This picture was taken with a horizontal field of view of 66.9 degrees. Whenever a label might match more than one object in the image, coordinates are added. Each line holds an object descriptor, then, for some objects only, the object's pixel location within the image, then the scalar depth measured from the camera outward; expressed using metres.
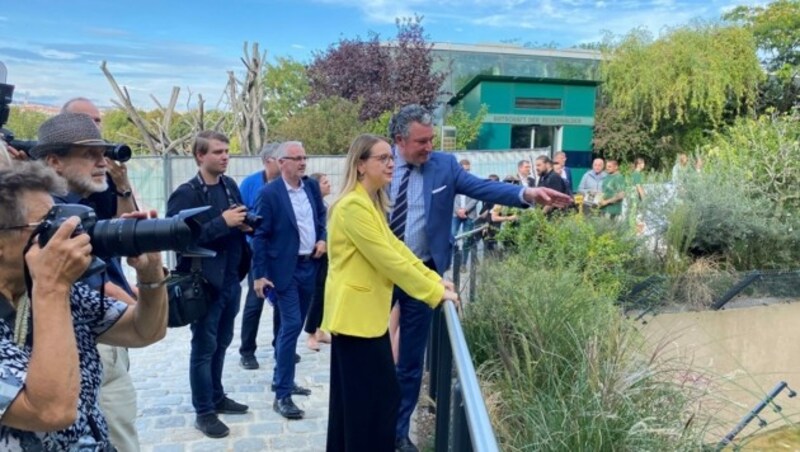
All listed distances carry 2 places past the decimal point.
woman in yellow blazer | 2.90
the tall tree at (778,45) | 24.47
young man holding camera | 3.88
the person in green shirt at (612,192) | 9.05
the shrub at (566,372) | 2.70
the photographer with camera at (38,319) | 1.41
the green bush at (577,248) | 5.45
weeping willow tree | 23.03
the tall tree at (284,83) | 35.19
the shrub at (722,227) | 6.88
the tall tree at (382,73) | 22.25
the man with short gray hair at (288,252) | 4.34
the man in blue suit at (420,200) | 3.71
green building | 23.73
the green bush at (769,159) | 8.23
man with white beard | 2.57
